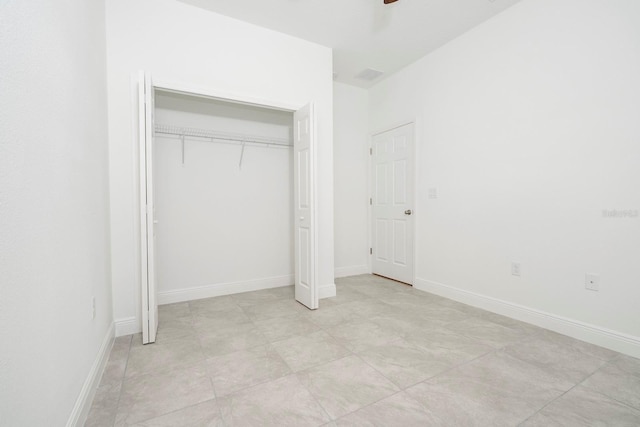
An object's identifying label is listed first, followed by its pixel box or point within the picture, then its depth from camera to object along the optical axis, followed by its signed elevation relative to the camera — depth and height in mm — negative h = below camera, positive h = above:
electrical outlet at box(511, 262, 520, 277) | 2682 -575
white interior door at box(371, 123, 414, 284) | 3850 +90
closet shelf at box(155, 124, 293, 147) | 3133 +908
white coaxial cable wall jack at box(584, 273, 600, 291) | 2193 -580
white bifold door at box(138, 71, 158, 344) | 2131 +7
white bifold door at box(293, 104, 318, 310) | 2893 +24
